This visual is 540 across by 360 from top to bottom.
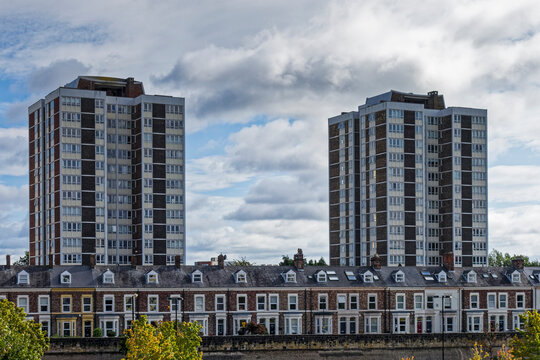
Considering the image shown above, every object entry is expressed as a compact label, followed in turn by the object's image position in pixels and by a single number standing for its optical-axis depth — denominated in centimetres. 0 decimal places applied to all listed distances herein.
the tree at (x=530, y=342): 8300
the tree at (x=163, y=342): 7031
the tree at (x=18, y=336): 6656
